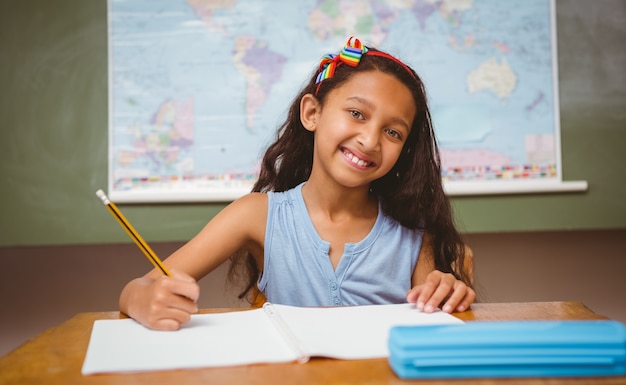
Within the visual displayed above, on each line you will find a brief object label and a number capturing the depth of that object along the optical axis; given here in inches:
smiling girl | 44.2
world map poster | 79.2
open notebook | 21.0
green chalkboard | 77.7
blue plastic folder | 18.3
